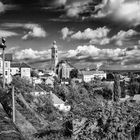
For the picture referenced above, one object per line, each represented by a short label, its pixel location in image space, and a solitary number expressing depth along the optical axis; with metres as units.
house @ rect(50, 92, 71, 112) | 59.46
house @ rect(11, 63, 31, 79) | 80.17
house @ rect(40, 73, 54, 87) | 93.14
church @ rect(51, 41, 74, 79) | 153.88
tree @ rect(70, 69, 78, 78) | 154.12
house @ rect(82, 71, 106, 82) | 170.76
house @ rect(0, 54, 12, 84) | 54.98
